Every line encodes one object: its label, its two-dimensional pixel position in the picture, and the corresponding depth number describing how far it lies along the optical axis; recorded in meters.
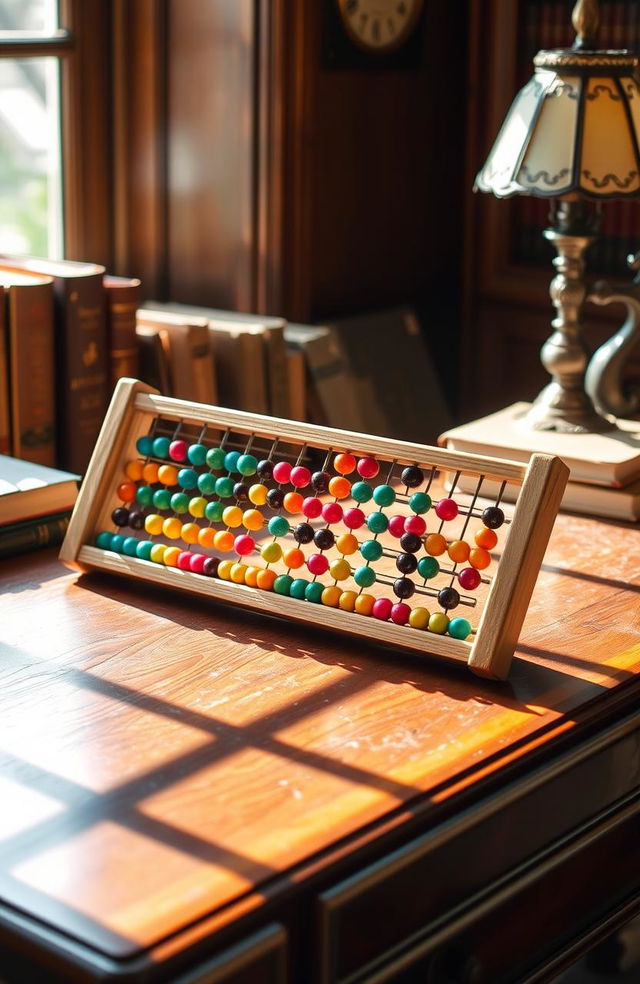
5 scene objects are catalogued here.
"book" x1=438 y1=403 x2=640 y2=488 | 1.68
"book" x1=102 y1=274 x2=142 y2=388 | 1.85
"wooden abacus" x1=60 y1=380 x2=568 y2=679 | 1.20
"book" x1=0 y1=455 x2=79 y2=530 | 1.49
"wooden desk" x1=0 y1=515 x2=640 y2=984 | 0.88
